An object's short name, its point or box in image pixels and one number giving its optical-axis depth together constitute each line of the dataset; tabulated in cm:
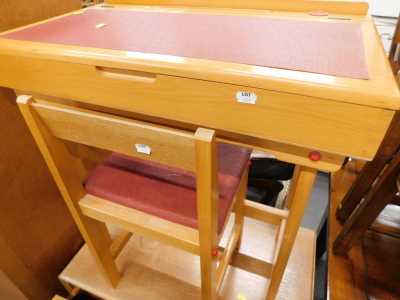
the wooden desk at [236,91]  36
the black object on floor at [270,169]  116
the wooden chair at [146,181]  43
